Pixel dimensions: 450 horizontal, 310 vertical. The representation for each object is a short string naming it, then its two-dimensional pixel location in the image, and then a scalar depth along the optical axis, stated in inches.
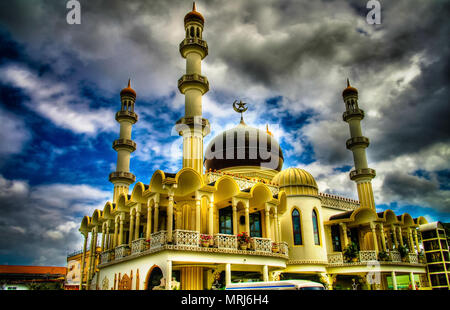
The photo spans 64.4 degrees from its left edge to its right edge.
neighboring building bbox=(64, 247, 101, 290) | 1342.3
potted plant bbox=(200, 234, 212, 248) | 725.3
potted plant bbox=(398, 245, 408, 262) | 1109.1
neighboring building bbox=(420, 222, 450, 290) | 1167.6
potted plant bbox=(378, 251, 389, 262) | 1049.2
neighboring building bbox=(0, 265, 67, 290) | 1489.8
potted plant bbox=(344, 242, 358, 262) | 1032.2
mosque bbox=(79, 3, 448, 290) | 750.5
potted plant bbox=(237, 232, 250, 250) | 783.2
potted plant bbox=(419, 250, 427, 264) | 1203.9
